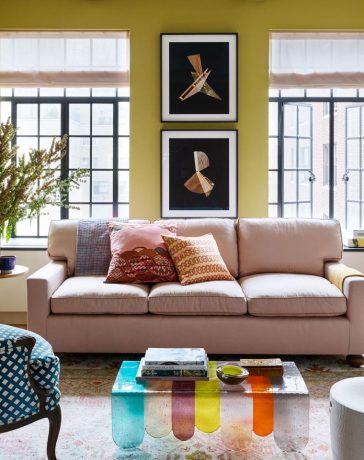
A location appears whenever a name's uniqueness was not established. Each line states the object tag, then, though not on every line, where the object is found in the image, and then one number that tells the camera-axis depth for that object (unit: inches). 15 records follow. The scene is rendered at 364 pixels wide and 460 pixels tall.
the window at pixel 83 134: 202.4
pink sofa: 148.3
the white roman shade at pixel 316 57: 194.4
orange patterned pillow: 158.6
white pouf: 90.2
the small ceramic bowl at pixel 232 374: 104.9
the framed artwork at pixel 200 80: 193.3
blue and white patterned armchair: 95.3
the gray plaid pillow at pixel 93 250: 171.2
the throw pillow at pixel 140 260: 159.0
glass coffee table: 101.2
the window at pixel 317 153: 201.3
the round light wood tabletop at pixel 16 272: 155.3
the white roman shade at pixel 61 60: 194.5
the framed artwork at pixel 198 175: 194.5
